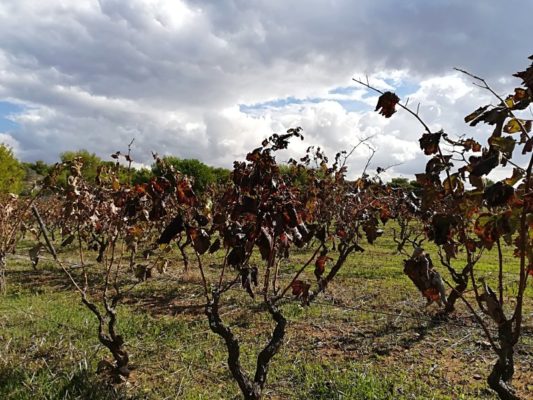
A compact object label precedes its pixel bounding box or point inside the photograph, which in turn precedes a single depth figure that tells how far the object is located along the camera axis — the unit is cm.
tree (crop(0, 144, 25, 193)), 3262
